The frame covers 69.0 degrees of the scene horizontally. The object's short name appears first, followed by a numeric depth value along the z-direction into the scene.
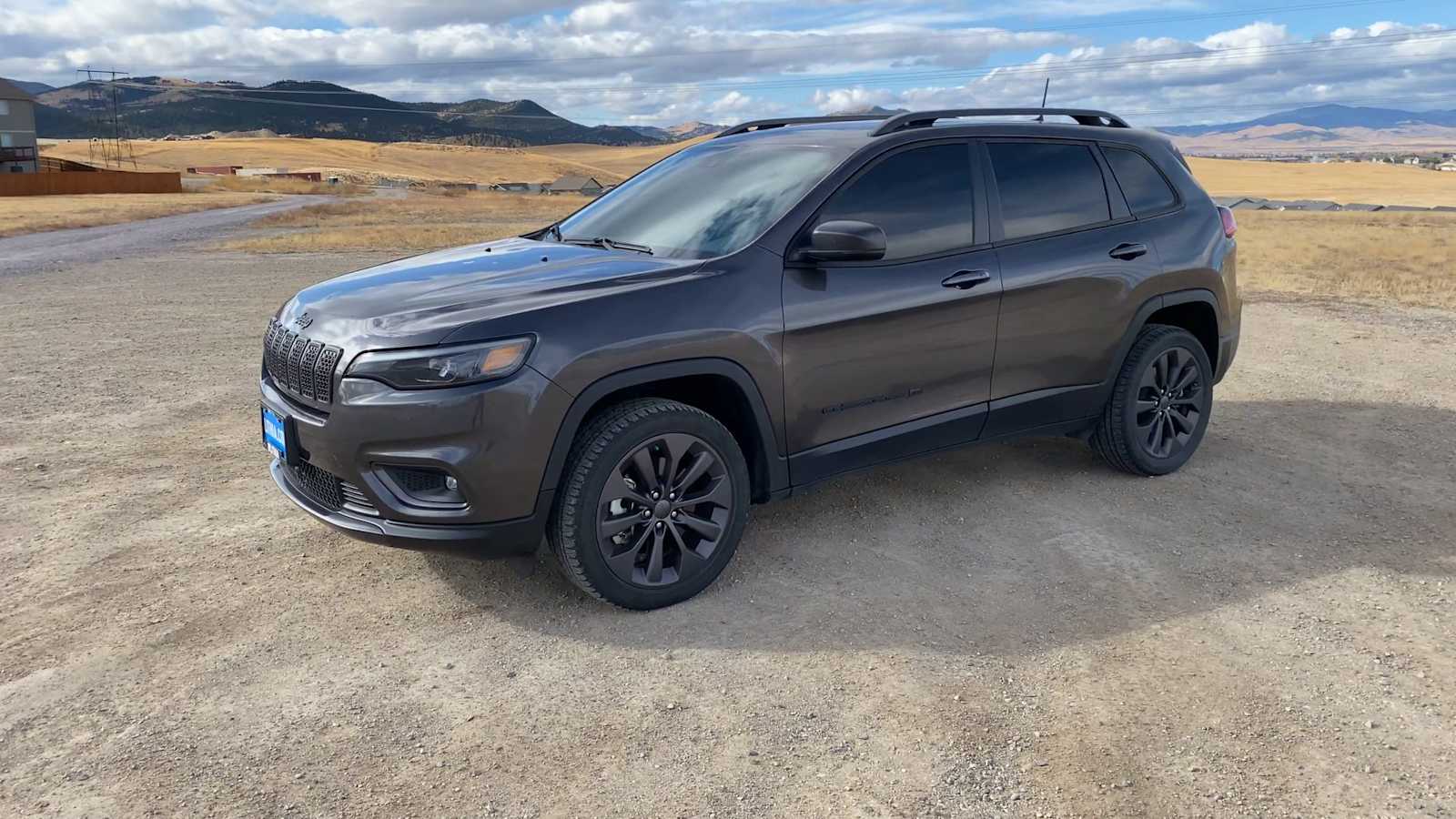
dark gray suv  3.58
